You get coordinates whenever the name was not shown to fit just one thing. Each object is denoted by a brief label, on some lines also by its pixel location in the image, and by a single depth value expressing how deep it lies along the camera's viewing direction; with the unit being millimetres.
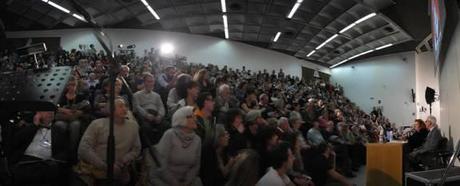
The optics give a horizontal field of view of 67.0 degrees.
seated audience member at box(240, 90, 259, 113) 5262
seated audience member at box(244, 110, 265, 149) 3490
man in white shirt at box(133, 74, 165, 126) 3670
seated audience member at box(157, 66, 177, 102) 5047
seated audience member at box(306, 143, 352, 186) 3893
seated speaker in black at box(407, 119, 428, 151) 7461
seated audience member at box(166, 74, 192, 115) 3894
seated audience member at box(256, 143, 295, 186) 2840
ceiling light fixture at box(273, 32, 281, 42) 14758
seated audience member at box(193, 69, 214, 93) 4697
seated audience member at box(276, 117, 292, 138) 4227
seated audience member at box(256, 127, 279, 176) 3283
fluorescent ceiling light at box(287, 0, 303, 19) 10938
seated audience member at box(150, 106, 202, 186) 2775
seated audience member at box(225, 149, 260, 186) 2959
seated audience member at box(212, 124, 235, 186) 3135
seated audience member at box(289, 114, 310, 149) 4896
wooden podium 4703
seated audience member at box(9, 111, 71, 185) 2379
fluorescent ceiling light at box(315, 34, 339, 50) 15115
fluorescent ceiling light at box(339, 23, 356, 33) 13094
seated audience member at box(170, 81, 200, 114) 3715
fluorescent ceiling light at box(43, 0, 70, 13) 5833
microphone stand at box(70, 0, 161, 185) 1507
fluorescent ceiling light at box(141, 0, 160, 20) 9183
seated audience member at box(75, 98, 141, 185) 2568
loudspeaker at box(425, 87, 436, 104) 9969
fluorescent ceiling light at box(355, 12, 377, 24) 11463
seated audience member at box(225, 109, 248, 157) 3355
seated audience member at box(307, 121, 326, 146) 5391
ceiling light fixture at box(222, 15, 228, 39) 11067
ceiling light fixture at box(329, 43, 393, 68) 16394
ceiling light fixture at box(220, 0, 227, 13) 10158
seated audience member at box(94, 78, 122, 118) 3272
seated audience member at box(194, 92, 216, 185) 3111
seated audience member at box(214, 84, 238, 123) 4177
